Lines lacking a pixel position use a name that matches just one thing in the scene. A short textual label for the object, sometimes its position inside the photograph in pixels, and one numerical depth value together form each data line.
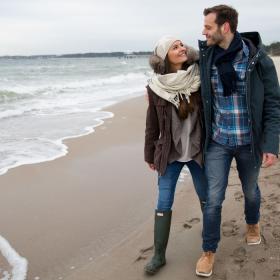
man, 2.98
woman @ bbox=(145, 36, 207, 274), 3.21
